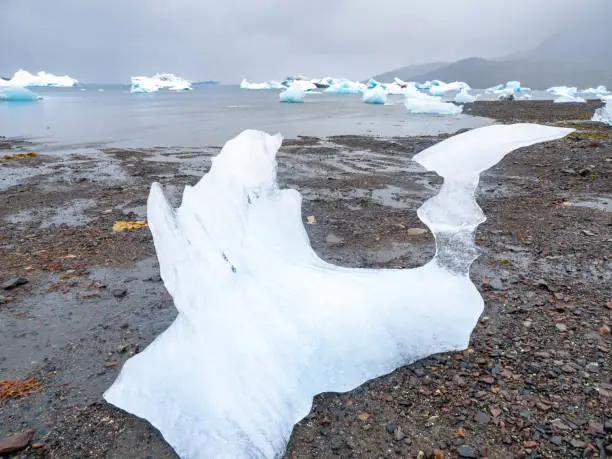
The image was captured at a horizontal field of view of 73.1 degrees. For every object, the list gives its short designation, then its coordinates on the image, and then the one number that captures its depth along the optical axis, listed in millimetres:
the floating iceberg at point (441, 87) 48412
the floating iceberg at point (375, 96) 37034
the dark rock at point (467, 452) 1954
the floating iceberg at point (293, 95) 38875
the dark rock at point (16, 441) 2043
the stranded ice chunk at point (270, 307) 2178
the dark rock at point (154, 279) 3877
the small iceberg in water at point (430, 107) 24000
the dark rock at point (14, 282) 3674
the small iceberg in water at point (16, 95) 37969
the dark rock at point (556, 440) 1981
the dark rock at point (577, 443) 1956
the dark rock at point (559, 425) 2059
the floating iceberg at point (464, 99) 34094
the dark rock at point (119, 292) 3592
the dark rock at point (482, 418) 2148
